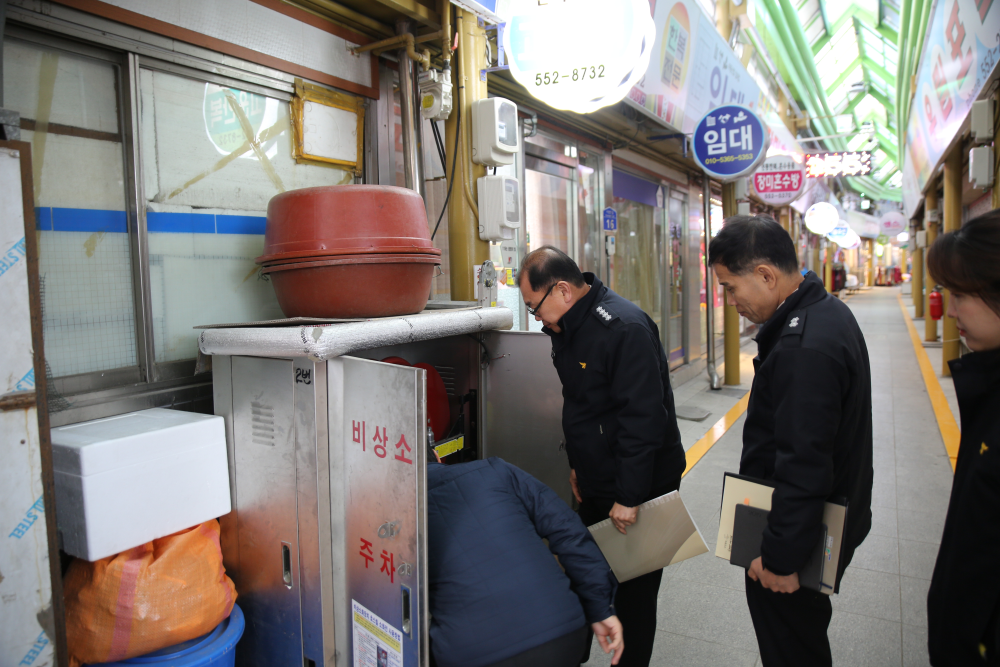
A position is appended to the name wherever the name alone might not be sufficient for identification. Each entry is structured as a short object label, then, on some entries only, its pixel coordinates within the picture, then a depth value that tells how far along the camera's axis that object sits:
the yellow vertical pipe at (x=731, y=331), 7.57
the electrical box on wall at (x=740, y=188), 7.62
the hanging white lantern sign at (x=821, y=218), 15.56
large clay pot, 2.02
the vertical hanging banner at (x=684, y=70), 5.65
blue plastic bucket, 1.79
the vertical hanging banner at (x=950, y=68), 5.00
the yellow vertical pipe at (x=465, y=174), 3.40
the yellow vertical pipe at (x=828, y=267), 25.82
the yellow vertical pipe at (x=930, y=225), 11.66
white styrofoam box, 1.71
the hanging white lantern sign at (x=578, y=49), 3.26
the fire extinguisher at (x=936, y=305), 9.62
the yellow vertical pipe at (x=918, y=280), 16.39
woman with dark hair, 1.43
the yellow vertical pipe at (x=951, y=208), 8.25
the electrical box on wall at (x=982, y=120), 5.70
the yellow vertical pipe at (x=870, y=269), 41.53
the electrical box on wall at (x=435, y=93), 3.25
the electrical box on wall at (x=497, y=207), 3.42
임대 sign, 6.23
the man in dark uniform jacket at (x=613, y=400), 2.12
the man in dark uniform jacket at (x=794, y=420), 1.68
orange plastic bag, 1.73
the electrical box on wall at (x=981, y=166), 5.86
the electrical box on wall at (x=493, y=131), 3.36
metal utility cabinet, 1.64
